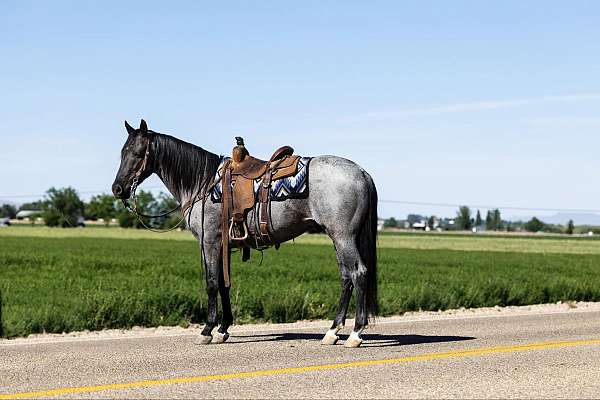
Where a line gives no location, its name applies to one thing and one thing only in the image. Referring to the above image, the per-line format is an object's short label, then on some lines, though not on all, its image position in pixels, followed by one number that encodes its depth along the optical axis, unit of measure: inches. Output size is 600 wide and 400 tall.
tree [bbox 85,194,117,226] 7637.8
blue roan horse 418.0
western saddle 434.0
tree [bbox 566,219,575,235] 7380.9
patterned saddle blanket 422.9
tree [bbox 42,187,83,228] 7406.5
